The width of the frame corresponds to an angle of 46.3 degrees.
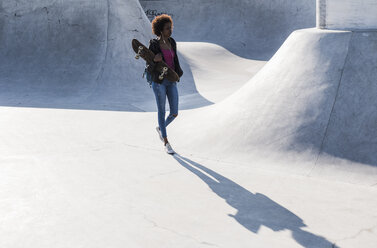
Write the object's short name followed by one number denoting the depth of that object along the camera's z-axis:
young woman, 5.53
